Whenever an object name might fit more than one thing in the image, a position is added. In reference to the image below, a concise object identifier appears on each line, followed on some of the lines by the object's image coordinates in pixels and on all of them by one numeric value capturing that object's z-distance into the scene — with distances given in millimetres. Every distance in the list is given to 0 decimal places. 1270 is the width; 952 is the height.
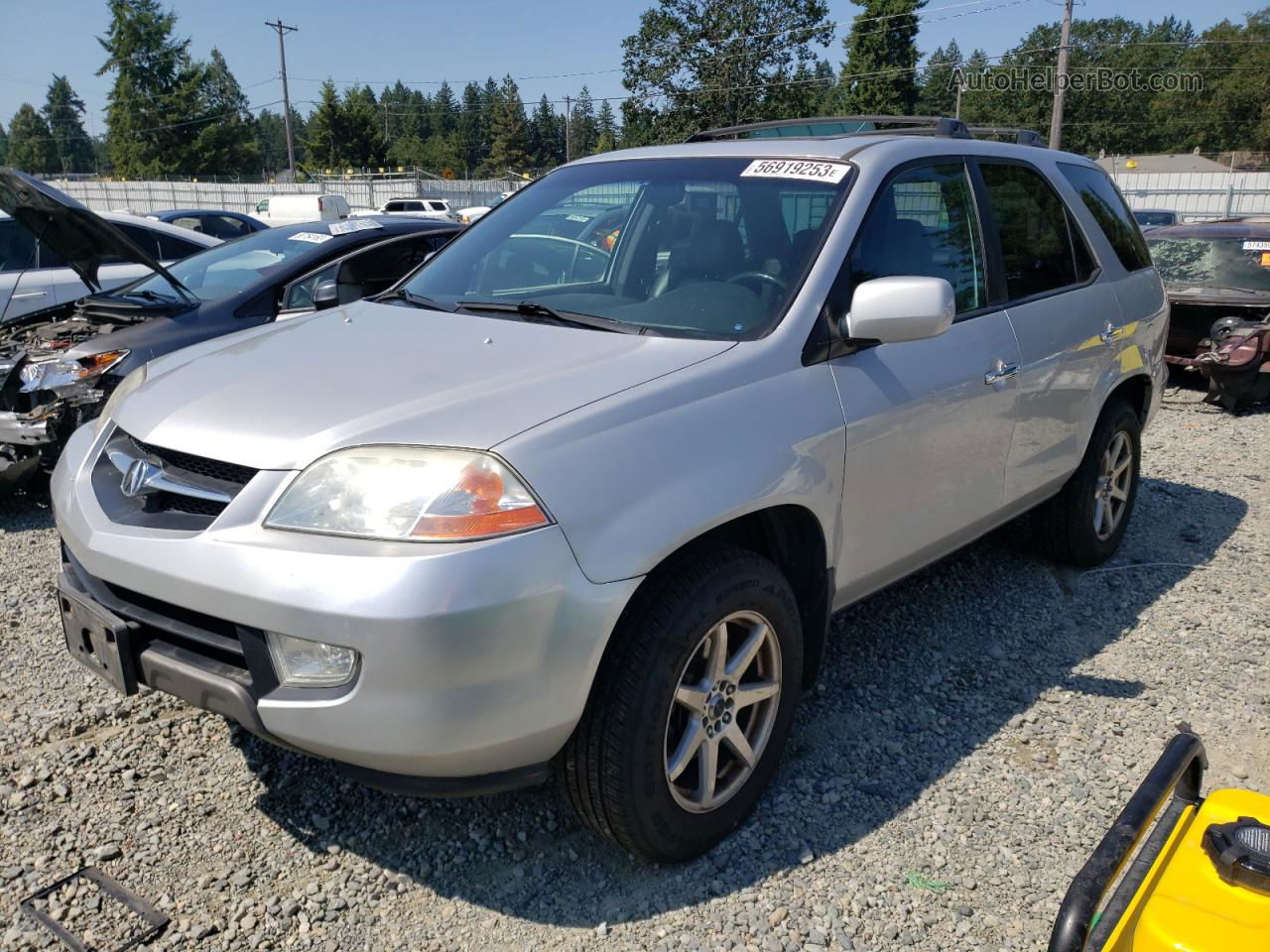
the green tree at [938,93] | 84125
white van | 29859
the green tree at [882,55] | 55281
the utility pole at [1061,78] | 29016
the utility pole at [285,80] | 57188
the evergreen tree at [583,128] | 113331
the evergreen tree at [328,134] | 66875
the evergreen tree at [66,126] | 114625
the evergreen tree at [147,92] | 66062
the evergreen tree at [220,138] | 67438
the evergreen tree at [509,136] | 96625
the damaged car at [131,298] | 5246
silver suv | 2100
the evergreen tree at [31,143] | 106625
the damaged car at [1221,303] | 8188
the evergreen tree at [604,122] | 128262
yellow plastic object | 1401
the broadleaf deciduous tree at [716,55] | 52312
